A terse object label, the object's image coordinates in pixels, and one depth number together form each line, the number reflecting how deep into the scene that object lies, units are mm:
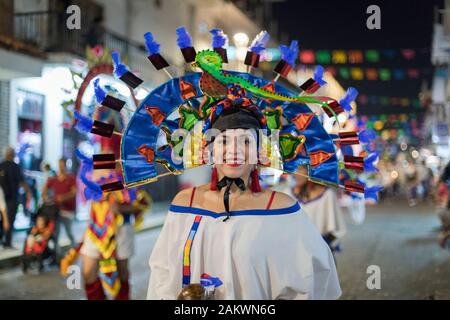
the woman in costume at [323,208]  7230
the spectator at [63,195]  10273
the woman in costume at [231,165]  3275
